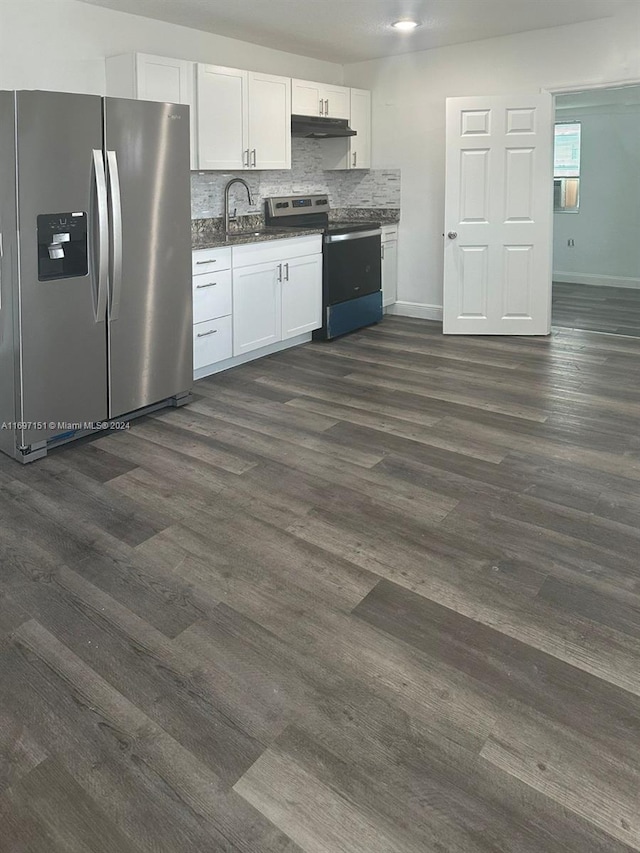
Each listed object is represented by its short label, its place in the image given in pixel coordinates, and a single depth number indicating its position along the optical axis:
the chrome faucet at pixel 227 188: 5.27
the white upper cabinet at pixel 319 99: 5.51
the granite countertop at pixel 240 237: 4.55
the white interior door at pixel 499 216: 5.59
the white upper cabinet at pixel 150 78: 4.20
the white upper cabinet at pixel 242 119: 4.65
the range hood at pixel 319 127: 5.54
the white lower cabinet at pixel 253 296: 4.53
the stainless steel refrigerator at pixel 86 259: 3.12
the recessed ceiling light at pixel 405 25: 4.94
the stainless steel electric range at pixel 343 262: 5.66
